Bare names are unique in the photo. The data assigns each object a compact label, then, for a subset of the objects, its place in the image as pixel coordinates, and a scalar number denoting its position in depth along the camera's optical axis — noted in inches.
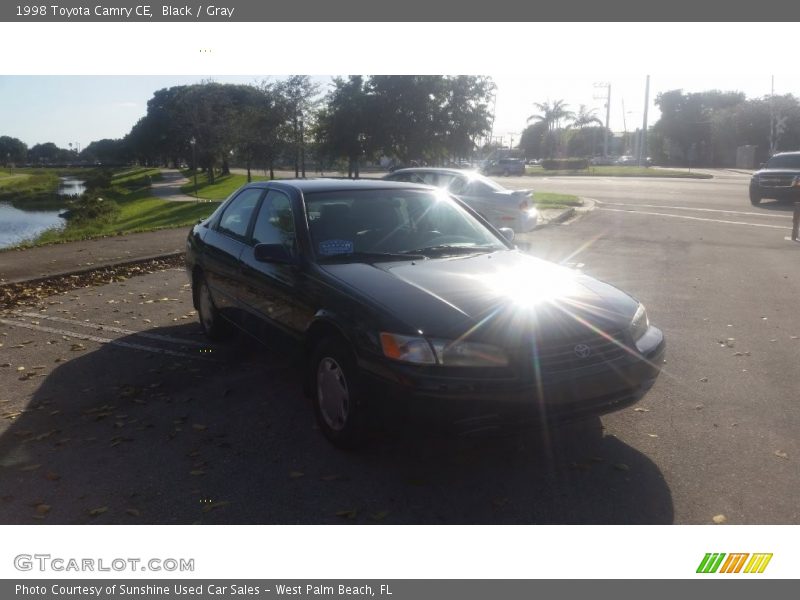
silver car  554.3
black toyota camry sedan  144.2
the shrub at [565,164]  2544.3
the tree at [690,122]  2792.8
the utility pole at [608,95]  2858.0
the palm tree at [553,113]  3152.1
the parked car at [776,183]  874.1
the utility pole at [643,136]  2107.8
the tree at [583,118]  3250.5
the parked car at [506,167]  2201.0
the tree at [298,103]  1198.9
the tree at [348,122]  971.3
